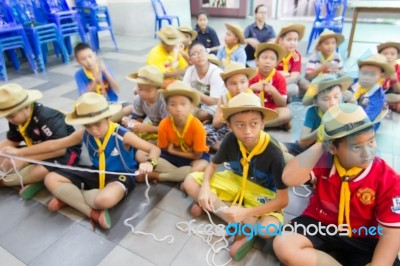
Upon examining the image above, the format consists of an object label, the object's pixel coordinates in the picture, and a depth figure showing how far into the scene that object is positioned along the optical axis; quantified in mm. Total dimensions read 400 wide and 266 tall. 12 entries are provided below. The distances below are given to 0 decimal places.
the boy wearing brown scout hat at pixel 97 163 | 1657
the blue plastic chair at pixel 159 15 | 6387
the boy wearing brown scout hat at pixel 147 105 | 2188
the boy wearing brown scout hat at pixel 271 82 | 2471
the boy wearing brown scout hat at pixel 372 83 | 2029
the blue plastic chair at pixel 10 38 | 4291
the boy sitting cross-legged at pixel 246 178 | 1383
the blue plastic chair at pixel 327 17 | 4824
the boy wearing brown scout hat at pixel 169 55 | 2965
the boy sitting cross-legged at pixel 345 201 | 1044
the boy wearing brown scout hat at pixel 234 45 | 3195
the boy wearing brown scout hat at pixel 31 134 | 1846
